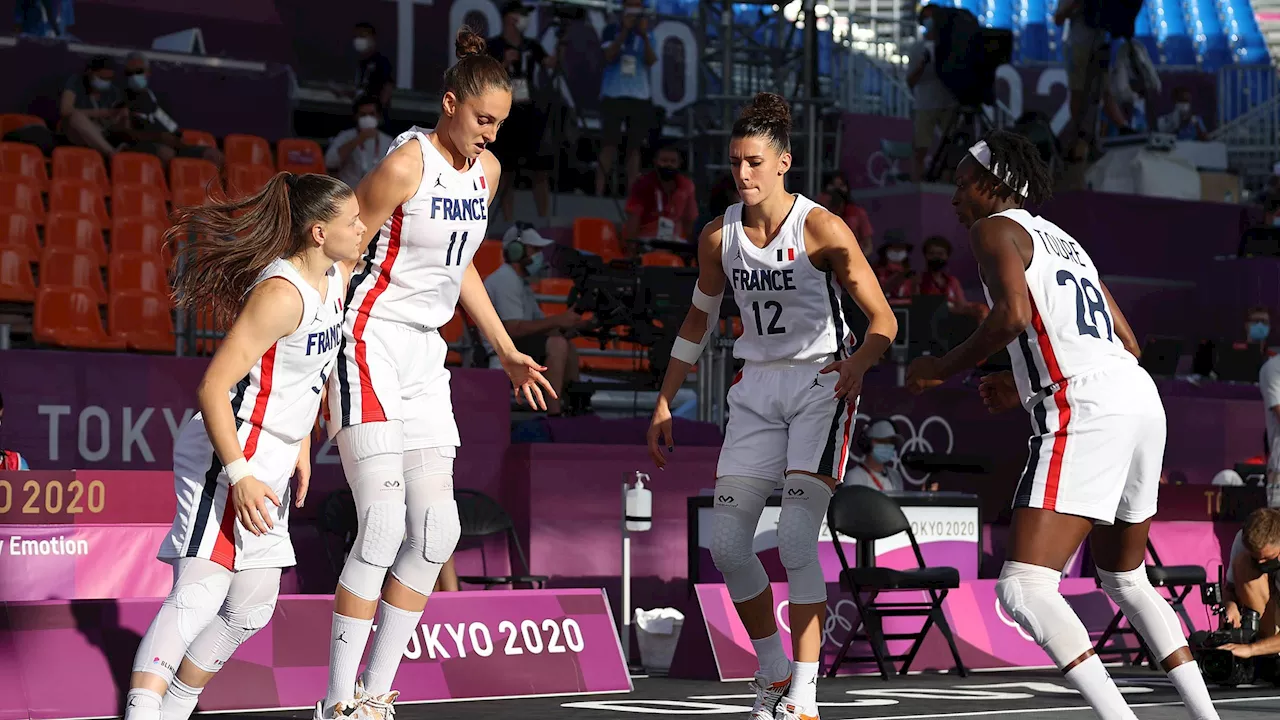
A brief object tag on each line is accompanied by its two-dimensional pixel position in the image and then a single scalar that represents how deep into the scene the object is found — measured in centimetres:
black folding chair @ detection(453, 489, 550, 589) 1003
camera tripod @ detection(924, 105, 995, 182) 1880
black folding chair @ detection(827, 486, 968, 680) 921
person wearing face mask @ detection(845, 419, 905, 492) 1129
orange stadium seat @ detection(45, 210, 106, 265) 1366
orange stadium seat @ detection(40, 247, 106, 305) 1317
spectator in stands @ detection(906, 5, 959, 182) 1898
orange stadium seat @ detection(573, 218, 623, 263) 1650
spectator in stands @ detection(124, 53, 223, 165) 1520
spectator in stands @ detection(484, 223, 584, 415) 1175
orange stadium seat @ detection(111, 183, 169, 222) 1434
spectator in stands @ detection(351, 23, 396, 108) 1647
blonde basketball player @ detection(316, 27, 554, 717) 587
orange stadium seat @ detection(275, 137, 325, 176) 1602
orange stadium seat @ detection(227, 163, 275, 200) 1521
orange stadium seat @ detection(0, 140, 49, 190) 1435
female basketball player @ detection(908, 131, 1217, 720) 523
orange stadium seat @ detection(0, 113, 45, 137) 1532
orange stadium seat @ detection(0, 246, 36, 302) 1283
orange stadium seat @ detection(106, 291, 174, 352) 1252
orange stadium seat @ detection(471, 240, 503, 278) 1485
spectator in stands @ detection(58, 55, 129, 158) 1498
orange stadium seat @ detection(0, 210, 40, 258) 1352
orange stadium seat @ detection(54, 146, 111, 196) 1448
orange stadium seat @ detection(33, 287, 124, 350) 1230
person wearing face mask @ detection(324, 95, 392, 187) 1548
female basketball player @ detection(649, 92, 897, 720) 632
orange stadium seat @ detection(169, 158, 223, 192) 1496
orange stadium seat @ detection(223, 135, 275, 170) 1612
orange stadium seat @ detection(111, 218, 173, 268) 1383
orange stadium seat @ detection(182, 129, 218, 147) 1594
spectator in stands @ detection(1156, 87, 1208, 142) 2375
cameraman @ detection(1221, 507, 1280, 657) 905
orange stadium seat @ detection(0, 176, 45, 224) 1377
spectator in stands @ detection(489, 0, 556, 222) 1611
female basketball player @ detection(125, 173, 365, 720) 504
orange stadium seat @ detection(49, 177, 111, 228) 1406
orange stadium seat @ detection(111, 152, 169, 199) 1467
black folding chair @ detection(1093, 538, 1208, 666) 991
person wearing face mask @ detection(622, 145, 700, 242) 1519
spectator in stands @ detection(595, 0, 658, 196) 1736
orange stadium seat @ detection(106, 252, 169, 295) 1330
